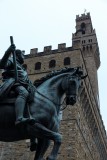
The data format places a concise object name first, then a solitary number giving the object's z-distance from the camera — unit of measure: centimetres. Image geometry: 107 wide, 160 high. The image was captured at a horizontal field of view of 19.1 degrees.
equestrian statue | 448
